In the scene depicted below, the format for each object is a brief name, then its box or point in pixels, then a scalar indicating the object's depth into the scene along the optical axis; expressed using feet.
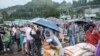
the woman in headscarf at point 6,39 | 21.41
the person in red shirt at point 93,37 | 10.78
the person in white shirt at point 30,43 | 14.62
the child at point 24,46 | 15.72
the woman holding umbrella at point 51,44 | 9.48
